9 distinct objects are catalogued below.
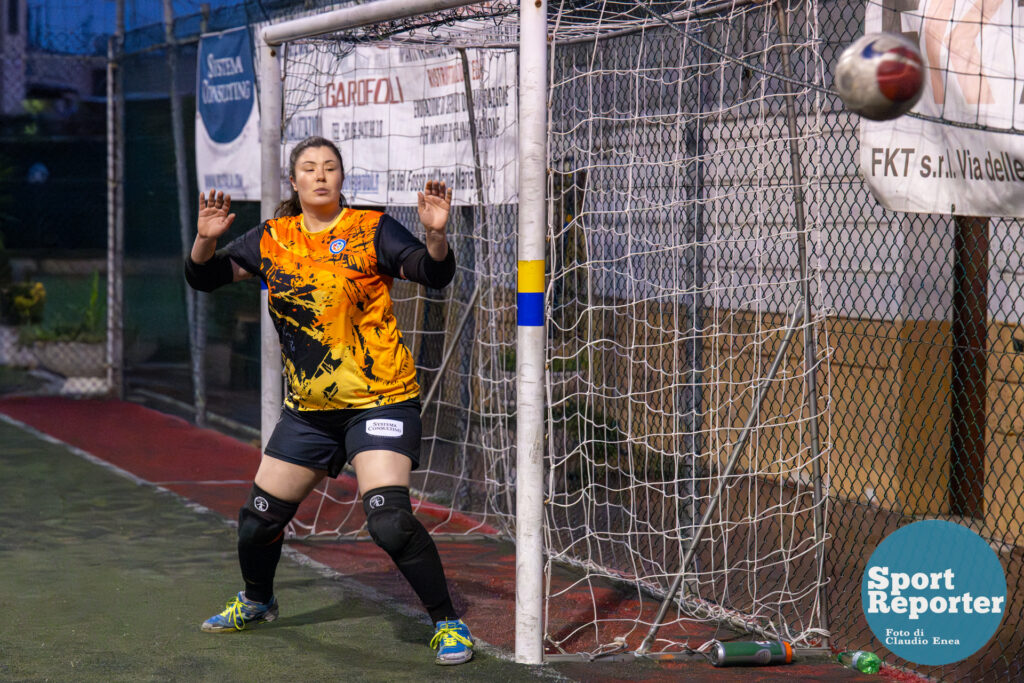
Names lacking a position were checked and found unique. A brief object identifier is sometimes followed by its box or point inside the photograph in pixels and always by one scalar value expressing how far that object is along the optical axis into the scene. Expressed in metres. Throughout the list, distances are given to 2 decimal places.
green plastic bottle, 10.31
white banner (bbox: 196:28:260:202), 20.42
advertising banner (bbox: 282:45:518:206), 14.93
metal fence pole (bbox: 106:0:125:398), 26.53
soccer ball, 7.61
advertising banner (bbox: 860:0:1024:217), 9.27
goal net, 11.68
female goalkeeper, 10.03
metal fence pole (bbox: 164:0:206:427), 23.31
